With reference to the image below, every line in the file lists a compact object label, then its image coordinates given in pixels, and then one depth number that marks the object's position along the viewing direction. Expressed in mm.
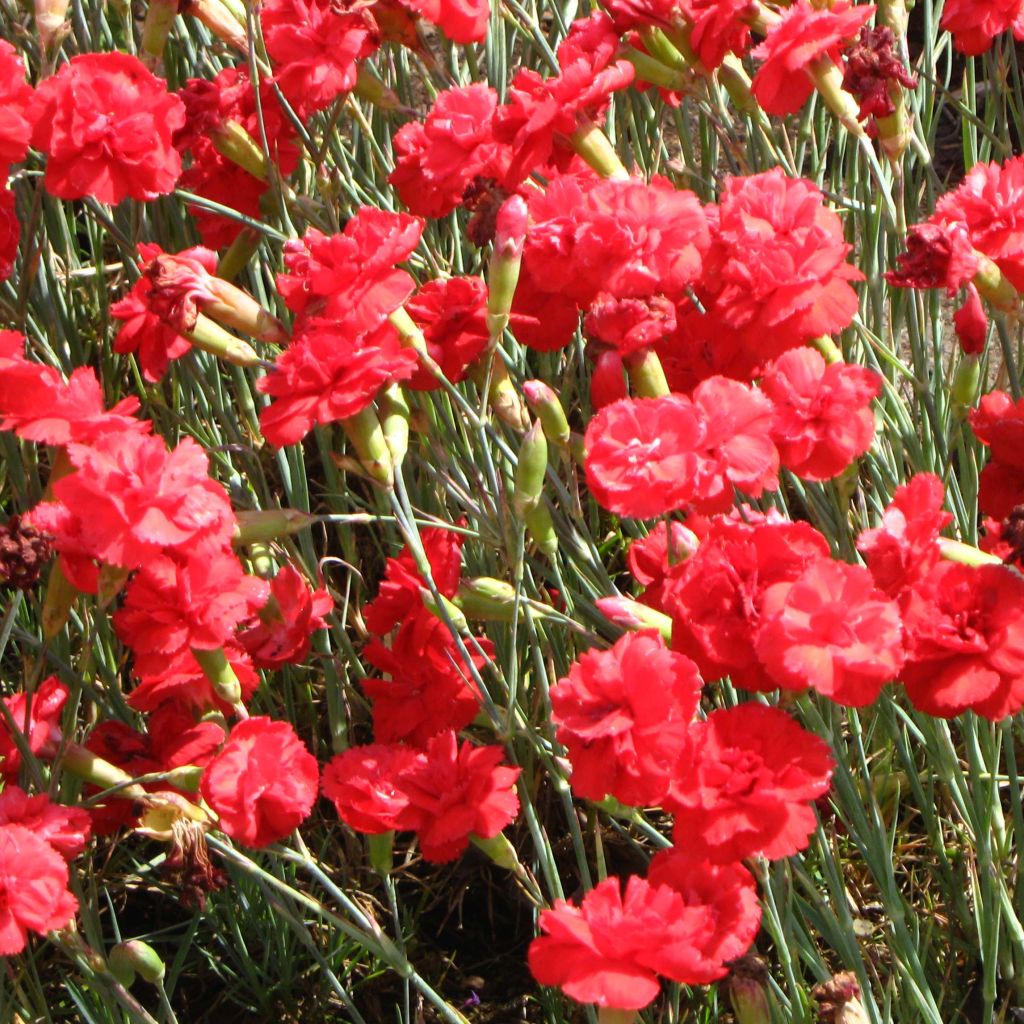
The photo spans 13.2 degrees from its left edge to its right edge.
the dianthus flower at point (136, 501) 1380
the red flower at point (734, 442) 1370
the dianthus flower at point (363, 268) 1426
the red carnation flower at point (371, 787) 1445
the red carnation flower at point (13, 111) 1476
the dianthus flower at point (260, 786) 1419
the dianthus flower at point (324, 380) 1404
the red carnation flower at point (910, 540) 1373
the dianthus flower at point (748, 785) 1349
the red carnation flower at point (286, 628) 1496
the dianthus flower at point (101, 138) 1486
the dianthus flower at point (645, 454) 1362
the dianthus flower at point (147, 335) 1509
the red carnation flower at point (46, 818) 1425
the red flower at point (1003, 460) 1427
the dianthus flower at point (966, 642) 1357
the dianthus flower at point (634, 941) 1335
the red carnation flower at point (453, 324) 1466
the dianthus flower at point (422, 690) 1490
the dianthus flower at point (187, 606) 1415
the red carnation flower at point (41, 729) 1489
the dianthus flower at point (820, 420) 1393
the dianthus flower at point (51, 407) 1420
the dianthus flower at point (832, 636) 1330
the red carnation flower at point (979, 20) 1534
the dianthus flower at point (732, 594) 1353
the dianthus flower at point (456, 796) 1431
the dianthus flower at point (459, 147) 1500
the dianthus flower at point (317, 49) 1519
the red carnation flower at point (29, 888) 1386
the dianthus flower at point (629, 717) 1348
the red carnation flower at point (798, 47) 1483
